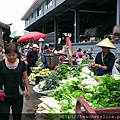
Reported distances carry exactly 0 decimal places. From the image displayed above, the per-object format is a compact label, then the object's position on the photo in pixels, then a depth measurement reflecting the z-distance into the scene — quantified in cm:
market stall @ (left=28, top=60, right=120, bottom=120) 303
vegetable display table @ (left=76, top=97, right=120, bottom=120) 208
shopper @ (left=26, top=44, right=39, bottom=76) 924
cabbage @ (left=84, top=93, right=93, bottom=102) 334
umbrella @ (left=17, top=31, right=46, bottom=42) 1351
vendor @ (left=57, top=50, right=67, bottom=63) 826
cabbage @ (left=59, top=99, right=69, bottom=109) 316
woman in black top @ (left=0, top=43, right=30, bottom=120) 309
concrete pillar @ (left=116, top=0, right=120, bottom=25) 1017
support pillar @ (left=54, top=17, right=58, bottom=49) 2039
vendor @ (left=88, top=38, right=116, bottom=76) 466
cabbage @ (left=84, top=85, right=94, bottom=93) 364
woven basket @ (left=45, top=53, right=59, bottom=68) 737
